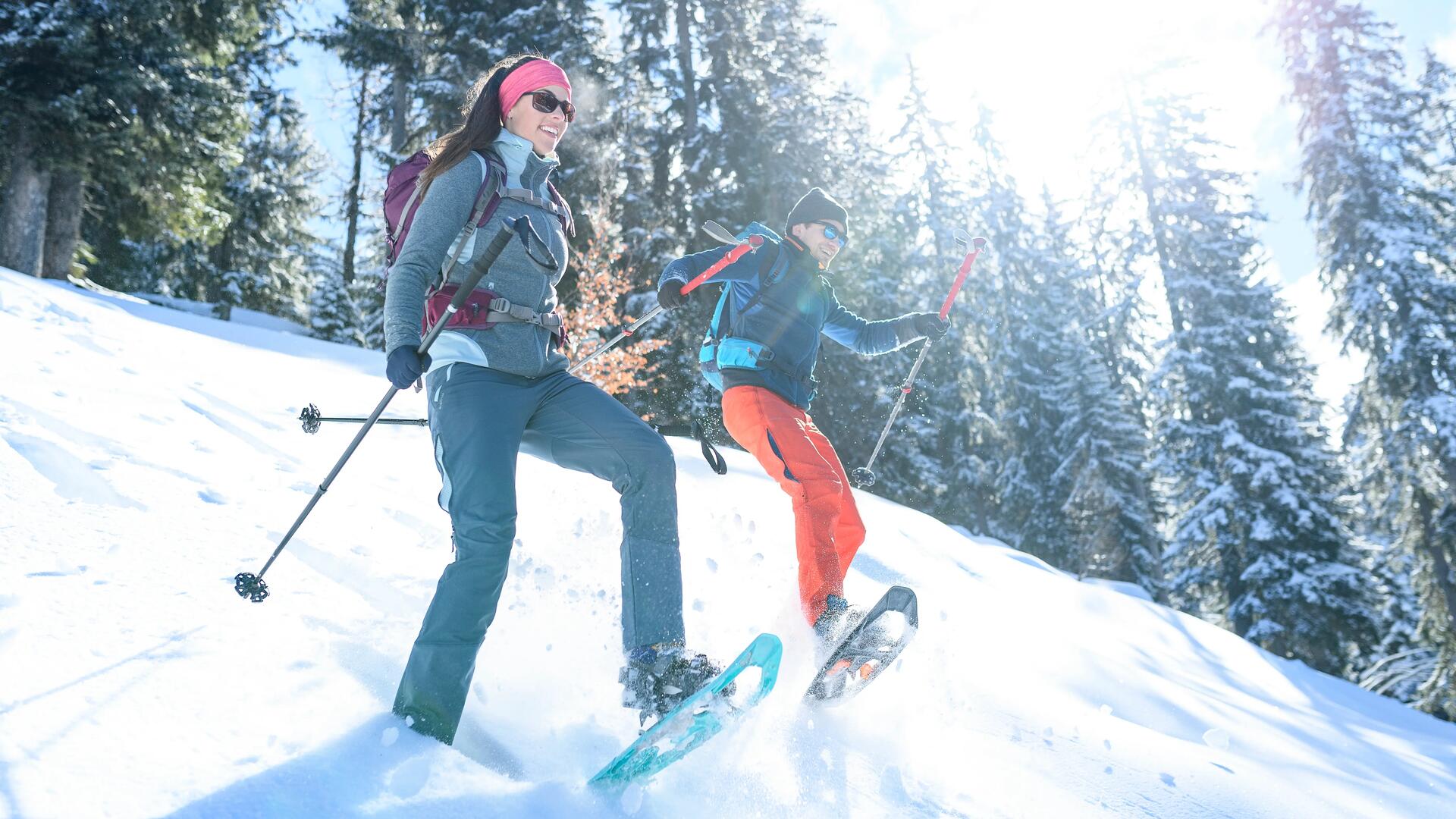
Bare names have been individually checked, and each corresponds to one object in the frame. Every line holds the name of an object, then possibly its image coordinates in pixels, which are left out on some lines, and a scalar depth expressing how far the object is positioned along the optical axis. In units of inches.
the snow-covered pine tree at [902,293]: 658.2
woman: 91.3
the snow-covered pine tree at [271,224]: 901.8
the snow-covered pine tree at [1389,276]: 554.6
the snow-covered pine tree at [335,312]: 949.2
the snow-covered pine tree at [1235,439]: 704.4
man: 141.3
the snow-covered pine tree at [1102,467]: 997.8
